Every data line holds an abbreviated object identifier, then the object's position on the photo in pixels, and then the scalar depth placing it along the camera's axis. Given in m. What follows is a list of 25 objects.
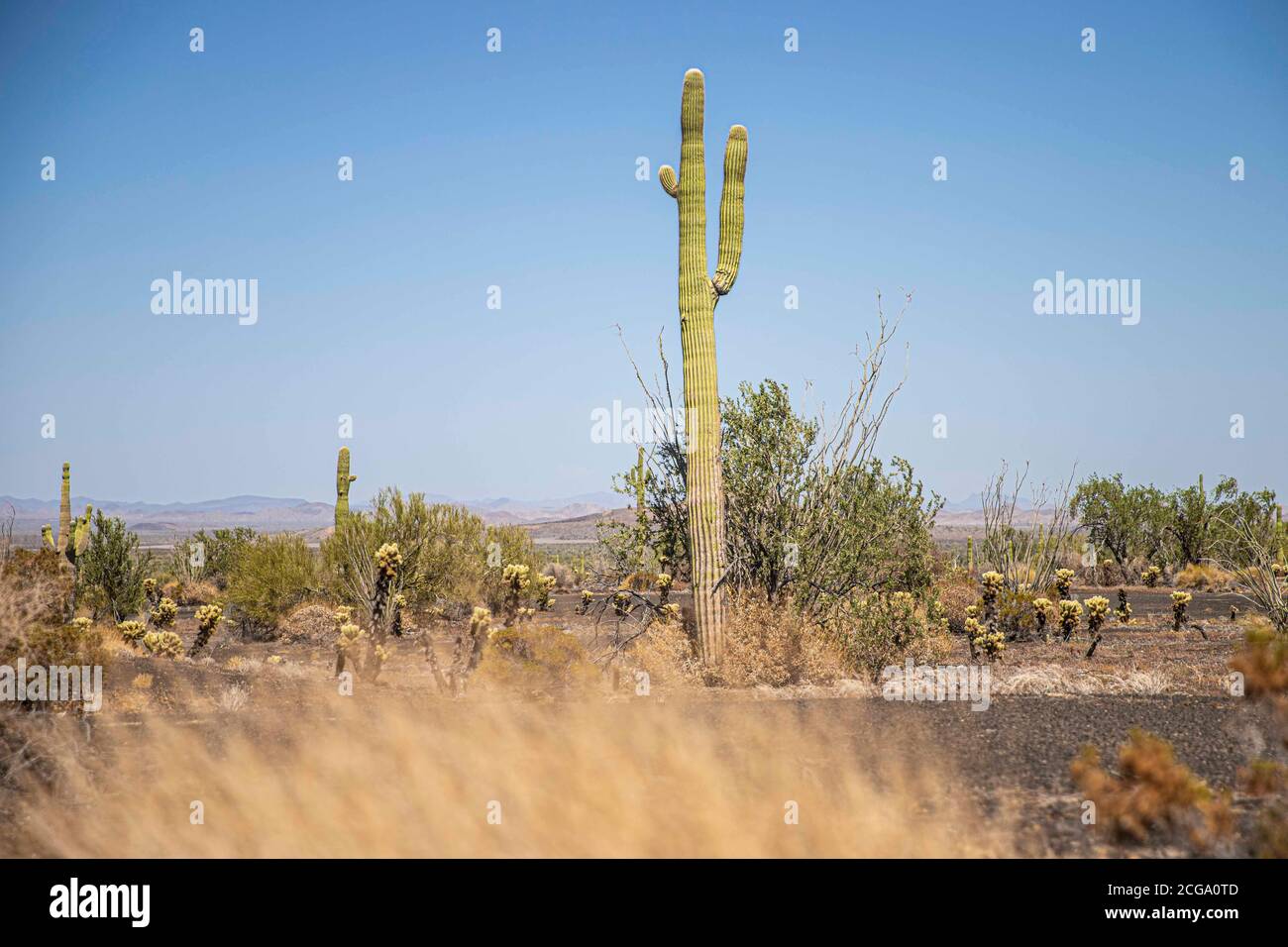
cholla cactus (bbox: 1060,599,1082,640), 14.72
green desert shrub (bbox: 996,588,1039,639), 15.65
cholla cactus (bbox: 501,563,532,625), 15.65
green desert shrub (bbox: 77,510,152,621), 19.02
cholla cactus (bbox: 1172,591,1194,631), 15.84
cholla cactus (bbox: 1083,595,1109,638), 14.00
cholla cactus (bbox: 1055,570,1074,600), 17.98
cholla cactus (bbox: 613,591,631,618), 18.05
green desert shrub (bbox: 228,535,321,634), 18.31
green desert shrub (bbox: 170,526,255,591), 27.25
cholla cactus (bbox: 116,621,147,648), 14.27
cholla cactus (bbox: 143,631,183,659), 13.68
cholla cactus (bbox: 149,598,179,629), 17.30
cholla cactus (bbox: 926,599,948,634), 11.81
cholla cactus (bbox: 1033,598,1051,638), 14.89
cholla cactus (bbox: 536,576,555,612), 21.25
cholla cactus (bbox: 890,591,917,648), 10.97
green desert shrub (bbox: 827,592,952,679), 10.64
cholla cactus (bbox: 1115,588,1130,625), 17.36
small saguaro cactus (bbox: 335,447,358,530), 21.25
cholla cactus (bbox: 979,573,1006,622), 15.64
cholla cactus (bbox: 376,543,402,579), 15.41
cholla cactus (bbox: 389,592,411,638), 17.42
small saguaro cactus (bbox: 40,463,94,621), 20.00
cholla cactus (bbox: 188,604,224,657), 15.54
